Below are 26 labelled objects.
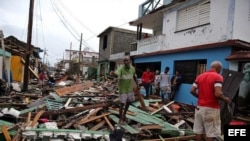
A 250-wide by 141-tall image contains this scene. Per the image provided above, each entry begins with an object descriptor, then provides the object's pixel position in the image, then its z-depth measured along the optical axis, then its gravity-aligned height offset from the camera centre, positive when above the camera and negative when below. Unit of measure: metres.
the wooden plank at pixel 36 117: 4.99 -1.55
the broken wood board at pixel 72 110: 5.82 -1.46
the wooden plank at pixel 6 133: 4.31 -1.68
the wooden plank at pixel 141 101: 7.10 -1.28
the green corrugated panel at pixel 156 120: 5.17 -1.69
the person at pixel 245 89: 6.35 -0.58
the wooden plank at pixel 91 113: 5.59 -1.51
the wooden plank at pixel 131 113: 6.20 -1.53
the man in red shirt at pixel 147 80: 9.51 -0.58
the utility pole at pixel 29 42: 10.42 +1.28
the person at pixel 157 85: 9.34 -0.81
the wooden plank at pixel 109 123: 5.36 -1.69
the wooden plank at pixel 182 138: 4.78 -1.81
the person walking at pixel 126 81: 5.29 -0.39
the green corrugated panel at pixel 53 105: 6.65 -1.51
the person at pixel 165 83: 8.64 -0.64
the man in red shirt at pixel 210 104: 3.62 -0.67
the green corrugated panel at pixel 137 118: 5.70 -1.61
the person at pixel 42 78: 14.54 -1.05
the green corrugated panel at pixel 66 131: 4.44 -1.62
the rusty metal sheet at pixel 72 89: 8.68 -1.20
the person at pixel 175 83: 8.96 -0.64
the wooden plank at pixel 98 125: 5.27 -1.73
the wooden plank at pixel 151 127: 5.23 -1.67
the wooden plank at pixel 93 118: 5.43 -1.59
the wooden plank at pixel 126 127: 4.94 -1.67
